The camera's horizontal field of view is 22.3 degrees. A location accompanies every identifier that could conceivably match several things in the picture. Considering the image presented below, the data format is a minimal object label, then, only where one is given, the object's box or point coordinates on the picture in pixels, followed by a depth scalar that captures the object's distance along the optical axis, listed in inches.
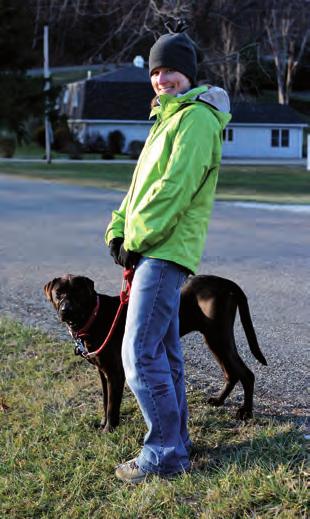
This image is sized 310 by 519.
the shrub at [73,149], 1903.1
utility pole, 1513.3
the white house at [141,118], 2143.2
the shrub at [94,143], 2116.0
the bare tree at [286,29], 1171.3
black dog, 174.4
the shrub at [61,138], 2047.2
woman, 135.5
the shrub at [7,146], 1865.2
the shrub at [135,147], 2035.8
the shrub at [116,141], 2106.3
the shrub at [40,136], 2169.0
